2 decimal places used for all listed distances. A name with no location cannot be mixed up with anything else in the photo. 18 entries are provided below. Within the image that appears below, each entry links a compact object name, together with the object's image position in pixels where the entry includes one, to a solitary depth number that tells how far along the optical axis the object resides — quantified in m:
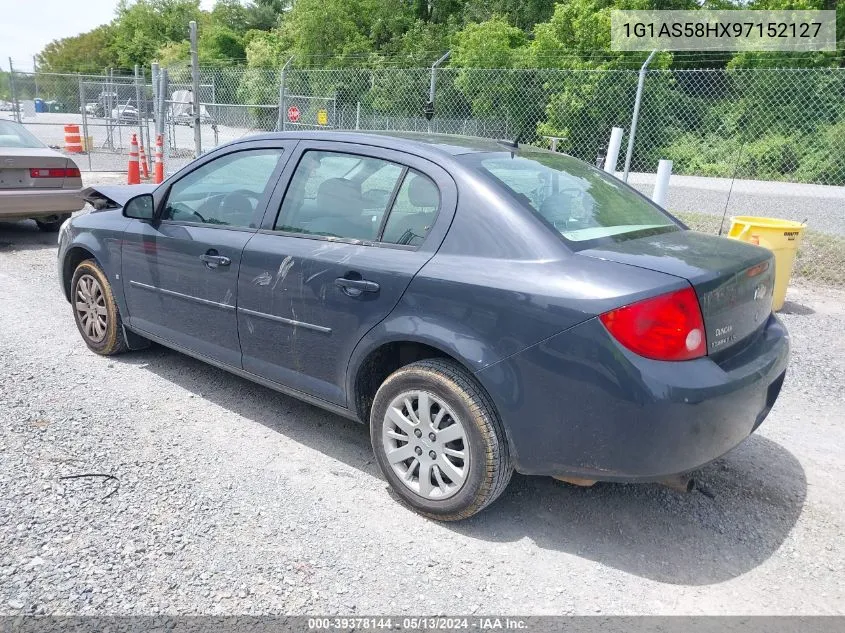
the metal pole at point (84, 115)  16.41
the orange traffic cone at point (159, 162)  12.02
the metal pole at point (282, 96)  12.30
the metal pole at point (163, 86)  12.49
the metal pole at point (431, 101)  10.66
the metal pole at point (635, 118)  8.64
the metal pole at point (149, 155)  14.65
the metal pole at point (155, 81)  12.81
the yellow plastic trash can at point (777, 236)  6.21
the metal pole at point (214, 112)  16.35
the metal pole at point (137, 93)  16.22
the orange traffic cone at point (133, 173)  12.30
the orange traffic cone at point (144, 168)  14.62
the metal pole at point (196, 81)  10.19
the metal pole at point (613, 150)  8.16
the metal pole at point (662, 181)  7.64
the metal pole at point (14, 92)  18.43
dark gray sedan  2.59
